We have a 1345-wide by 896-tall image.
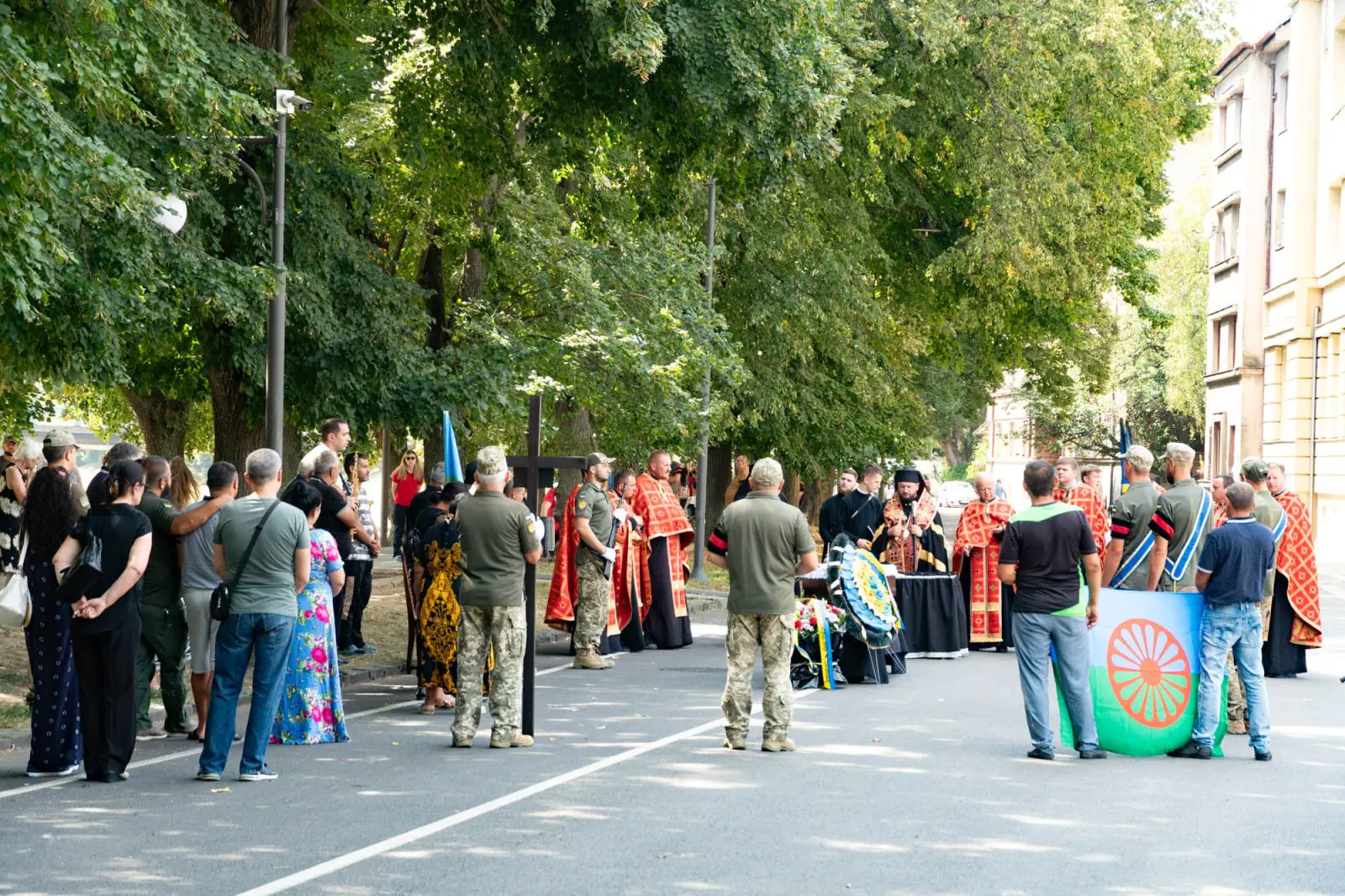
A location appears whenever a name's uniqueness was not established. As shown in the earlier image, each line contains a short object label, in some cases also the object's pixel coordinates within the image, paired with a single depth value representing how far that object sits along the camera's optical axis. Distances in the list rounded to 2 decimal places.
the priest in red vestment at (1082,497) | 17.77
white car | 79.94
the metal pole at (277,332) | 17.45
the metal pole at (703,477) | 26.38
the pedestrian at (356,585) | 16.33
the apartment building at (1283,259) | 42.97
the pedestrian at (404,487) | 24.00
